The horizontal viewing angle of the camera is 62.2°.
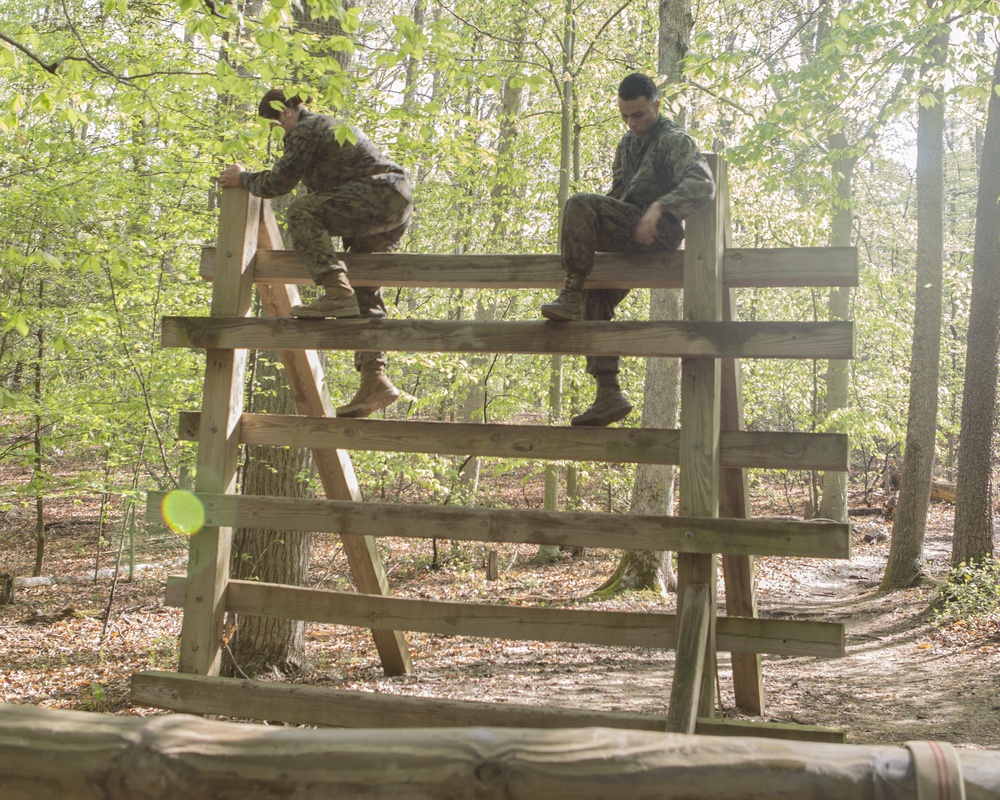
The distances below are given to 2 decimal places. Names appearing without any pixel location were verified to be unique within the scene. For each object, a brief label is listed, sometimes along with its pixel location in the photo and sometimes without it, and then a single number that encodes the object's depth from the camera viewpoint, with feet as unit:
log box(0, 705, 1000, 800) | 5.14
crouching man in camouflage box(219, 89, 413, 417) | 14.94
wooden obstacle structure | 12.71
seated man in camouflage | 13.38
